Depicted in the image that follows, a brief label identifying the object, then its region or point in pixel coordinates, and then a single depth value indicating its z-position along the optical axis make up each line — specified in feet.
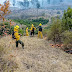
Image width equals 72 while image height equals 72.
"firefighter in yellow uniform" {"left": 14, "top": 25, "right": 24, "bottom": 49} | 22.06
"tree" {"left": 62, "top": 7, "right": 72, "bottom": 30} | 30.40
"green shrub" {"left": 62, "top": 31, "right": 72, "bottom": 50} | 24.75
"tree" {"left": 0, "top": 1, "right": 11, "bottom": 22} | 13.92
